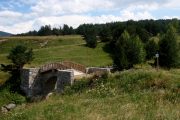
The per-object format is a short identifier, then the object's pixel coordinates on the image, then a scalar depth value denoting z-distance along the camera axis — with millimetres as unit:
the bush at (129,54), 36875
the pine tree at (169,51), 37130
